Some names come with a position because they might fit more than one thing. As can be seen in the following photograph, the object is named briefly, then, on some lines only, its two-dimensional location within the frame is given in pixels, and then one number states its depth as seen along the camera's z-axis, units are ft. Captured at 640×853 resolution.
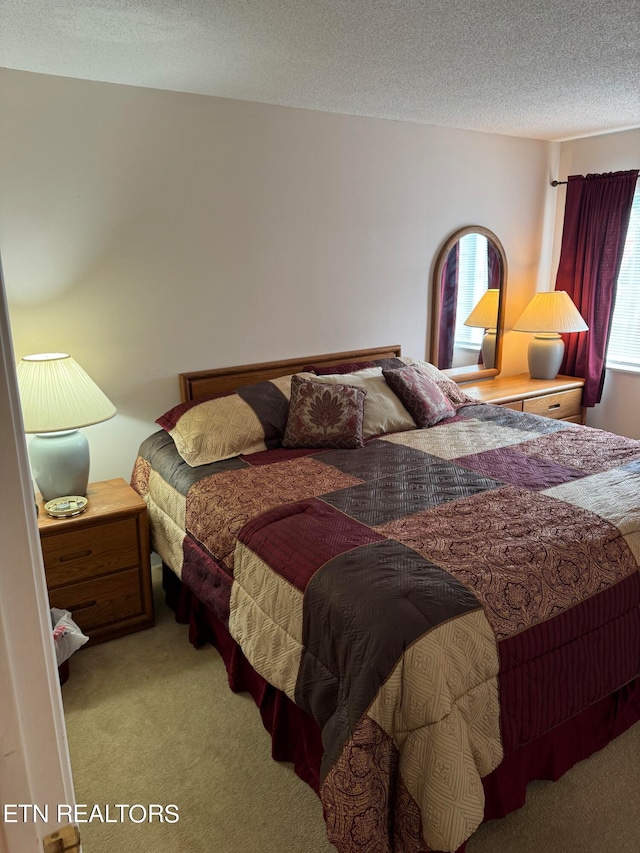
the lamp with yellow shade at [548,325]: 13.67
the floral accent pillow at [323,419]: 9.37
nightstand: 7.97
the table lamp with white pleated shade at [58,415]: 7.90
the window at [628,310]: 13.43
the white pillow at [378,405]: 10.00
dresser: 13.00
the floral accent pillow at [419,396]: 10.43
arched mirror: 13.14
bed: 4.88
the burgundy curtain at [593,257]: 13.34
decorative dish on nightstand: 8.05
